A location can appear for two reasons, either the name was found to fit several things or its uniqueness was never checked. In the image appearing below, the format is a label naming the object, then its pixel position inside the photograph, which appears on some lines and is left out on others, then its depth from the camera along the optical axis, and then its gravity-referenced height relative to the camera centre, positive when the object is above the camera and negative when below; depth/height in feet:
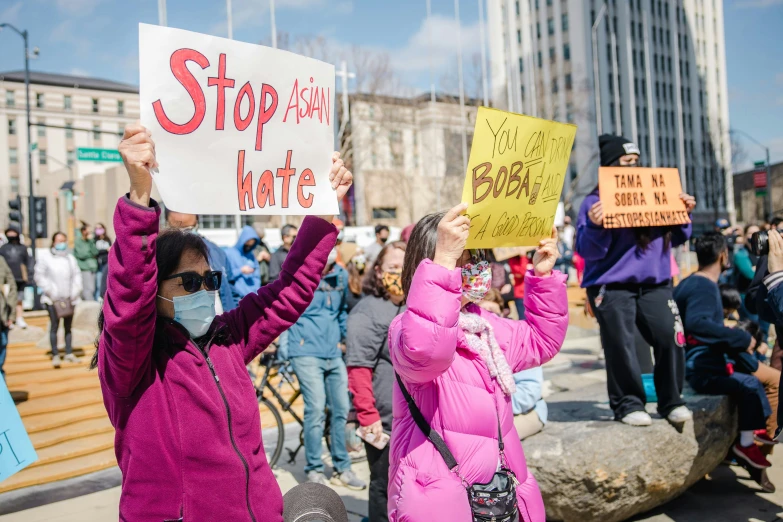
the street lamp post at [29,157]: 59.67 +13.62
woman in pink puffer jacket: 7.36 -1.34
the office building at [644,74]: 199.72 +62.85
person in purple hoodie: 14.93 -1.03
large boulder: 13.33 -4.26
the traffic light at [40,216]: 62.32 +6.41
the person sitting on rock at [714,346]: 16.71 -2.41
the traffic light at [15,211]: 55.91 +6.58
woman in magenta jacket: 6.26 -1.10
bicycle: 19.99 -3.79
